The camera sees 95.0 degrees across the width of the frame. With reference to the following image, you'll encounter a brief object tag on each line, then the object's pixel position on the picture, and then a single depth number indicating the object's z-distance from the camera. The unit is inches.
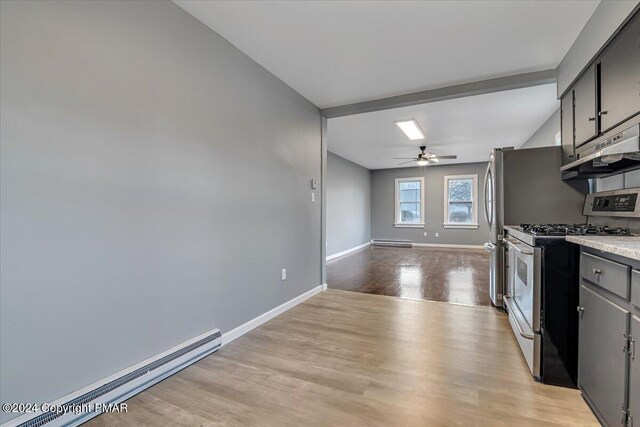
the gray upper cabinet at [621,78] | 62.8
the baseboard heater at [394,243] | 347.9
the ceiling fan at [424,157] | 241.4
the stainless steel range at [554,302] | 70.6
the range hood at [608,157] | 62.1
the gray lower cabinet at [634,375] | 45.0
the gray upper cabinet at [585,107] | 82.2
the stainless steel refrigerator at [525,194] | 111.4
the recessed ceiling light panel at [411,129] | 181.3
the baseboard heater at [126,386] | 54.2
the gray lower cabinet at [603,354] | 49.9
